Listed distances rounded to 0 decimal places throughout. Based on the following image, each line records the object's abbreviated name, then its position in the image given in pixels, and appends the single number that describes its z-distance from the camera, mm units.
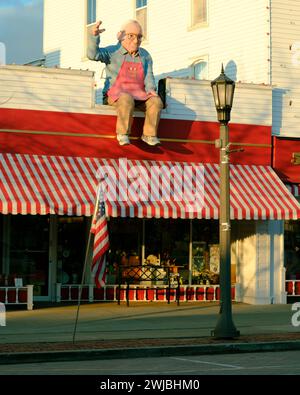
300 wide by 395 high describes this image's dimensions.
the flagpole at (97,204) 17578
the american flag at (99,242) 17594
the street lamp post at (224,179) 18016
